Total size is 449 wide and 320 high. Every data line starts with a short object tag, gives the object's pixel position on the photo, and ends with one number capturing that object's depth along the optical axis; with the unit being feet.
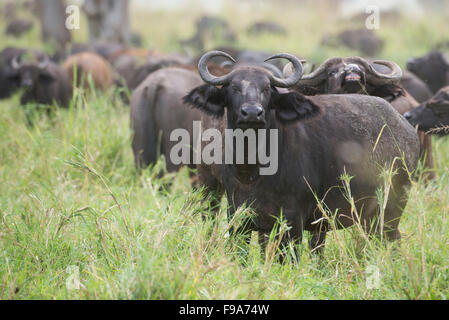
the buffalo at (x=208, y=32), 67.92
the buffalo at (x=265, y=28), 81.85
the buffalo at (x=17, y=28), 81.05
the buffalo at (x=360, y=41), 67.72
